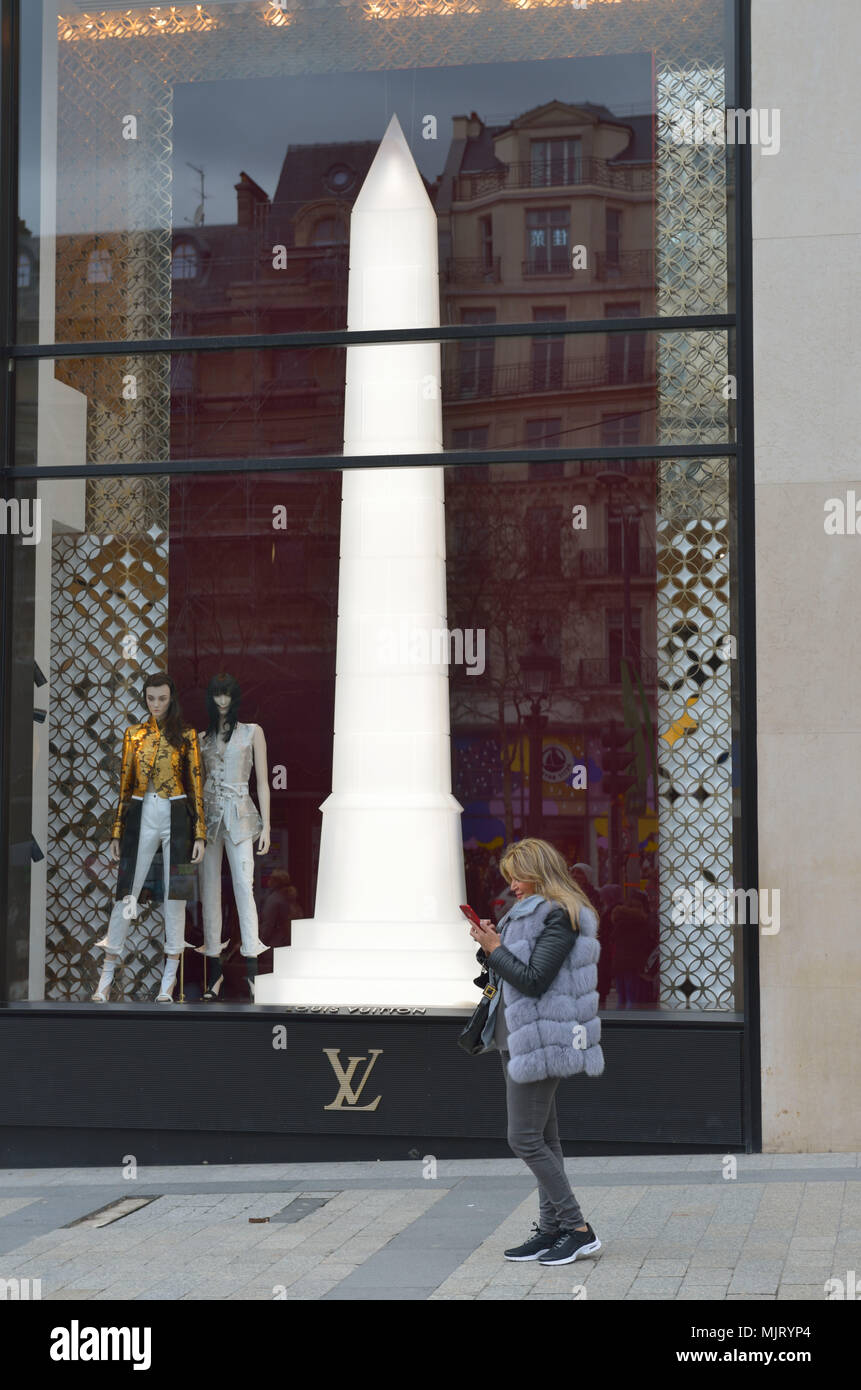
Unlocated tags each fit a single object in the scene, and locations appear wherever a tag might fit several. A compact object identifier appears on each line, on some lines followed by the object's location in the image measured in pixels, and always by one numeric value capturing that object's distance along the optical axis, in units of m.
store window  9.66
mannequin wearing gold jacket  10.12
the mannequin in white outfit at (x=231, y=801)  10.13
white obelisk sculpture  9.81
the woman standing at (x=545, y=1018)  6.44
